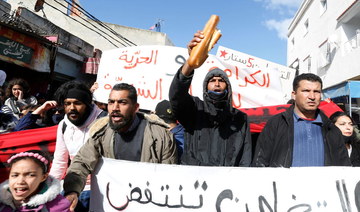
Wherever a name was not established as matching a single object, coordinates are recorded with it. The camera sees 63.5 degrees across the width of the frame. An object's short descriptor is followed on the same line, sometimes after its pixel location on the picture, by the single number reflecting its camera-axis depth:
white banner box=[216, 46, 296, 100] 5.17
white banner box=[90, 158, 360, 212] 1.83
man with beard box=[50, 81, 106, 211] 2.40
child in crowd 1.78
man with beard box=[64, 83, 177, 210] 2.02
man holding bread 1.99
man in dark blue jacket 2.06
